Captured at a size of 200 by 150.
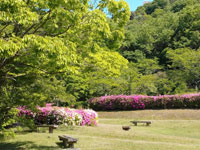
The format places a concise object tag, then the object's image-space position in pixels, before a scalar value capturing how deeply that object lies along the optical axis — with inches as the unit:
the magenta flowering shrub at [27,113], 595.5
